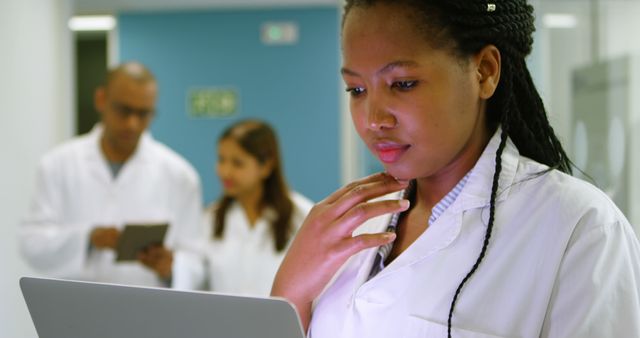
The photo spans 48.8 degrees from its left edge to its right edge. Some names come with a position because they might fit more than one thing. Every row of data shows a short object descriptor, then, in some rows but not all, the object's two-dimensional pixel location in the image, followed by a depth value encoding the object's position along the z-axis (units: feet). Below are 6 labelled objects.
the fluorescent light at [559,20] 8.14
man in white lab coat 7.91
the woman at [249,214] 8.14
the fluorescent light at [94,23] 15.26
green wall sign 14.10
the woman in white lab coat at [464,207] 2.61
